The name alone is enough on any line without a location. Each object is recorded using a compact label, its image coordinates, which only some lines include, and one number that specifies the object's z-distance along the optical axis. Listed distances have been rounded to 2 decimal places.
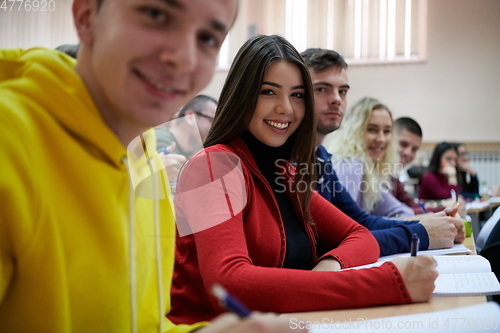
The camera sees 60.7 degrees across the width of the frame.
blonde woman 2.37
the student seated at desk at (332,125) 1.49
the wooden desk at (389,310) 0.73
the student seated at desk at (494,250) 1.38
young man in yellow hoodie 0.44
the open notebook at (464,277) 0.85
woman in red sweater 0.78
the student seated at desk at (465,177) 4.48
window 5.88
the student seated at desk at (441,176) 4.11
